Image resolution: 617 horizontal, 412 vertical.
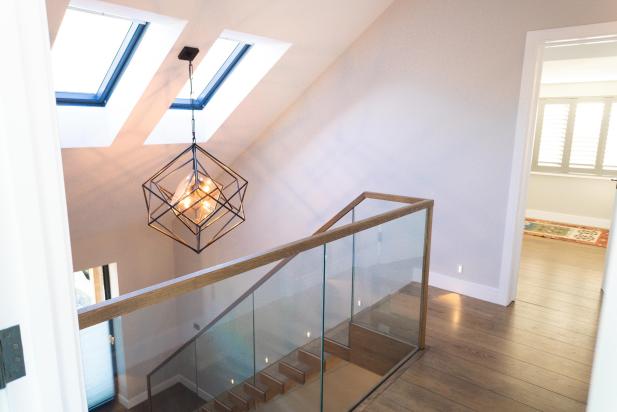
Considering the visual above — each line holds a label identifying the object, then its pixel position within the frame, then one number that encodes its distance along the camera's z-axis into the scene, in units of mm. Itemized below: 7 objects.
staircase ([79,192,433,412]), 1726
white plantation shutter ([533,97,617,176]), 6461
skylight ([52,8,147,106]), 3387
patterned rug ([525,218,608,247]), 5762
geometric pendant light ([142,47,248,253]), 2758
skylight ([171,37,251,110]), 4309
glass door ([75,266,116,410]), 1294
